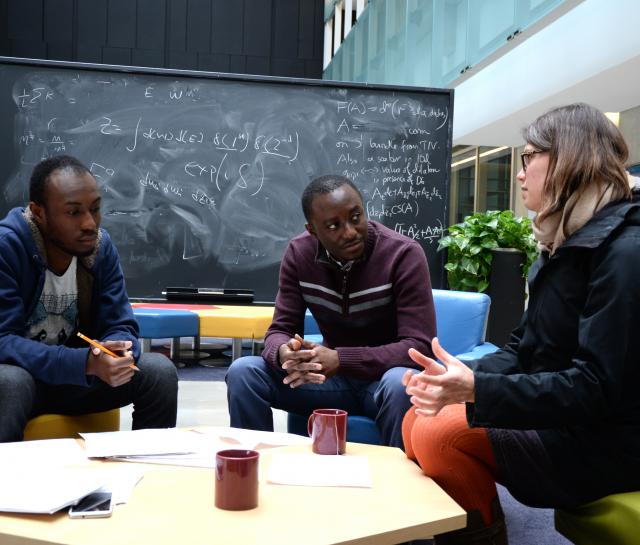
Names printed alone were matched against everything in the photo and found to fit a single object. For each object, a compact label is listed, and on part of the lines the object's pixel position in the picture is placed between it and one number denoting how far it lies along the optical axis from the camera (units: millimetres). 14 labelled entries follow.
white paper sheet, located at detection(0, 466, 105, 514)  1139
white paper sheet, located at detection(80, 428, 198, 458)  1498
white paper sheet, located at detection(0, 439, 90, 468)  1429
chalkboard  4559
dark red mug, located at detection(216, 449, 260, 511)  1186
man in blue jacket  2021
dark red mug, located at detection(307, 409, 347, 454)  1567
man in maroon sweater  2109
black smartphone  1136
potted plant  4586
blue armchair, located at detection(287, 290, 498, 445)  2607
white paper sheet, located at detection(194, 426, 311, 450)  1640
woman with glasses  1323
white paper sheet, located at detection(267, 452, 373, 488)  1357
